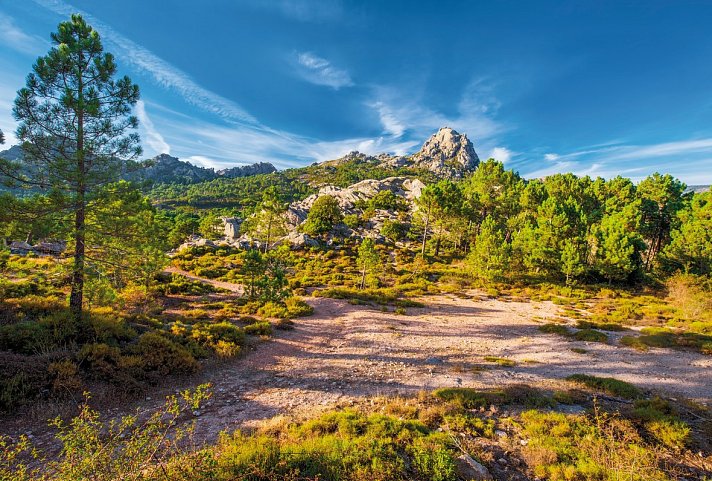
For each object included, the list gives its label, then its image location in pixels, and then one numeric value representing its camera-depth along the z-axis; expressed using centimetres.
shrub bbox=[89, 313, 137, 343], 1137
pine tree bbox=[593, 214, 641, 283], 3197
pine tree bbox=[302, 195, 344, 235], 6322
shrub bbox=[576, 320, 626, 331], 1953
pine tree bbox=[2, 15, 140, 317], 1074
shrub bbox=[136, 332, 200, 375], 1062
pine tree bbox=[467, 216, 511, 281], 3400
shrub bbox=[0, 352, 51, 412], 779
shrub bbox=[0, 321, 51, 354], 975
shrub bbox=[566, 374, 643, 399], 1020
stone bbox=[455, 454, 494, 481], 582
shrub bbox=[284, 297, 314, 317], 2058
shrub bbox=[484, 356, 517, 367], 1314
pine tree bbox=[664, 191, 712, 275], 3097
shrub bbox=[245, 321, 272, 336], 1616
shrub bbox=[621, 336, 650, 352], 1547
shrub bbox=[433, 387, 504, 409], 907
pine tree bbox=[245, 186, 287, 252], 3779
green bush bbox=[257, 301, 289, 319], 1981
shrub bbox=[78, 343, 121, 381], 952
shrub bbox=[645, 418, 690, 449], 742
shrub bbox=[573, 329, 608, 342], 1694
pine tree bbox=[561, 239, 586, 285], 3303
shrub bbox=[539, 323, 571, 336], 1822
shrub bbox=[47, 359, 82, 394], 846
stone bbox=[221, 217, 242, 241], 7050
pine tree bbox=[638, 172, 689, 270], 3991
